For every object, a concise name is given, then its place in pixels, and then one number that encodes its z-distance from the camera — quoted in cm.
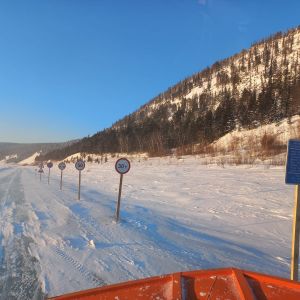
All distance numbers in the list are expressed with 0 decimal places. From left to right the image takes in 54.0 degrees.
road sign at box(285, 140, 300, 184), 453
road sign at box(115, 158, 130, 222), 862
